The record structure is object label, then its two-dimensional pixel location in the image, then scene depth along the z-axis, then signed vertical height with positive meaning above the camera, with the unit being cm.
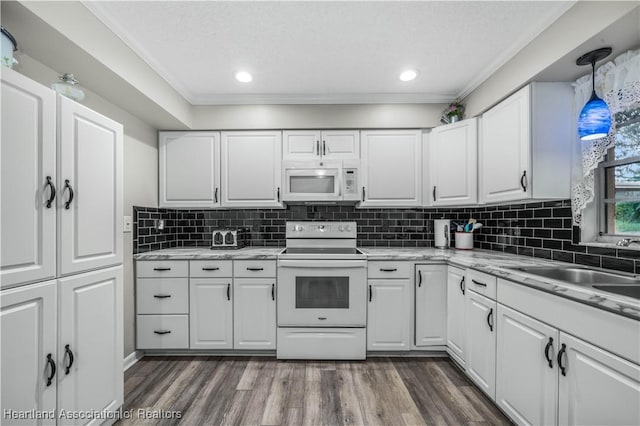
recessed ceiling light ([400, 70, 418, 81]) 221 +116
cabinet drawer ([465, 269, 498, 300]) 171 -47
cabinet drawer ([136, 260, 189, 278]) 234 -48
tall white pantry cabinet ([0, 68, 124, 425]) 104 -19
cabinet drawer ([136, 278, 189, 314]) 234 -72
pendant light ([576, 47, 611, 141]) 149 +56
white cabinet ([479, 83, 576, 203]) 183 +51
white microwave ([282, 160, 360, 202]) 262 +34
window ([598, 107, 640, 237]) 160 +20
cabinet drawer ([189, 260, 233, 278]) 235 -49
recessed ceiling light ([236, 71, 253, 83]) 222 +116
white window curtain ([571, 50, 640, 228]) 148 +64
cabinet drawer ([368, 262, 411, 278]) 233 -49
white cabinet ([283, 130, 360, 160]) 273 +71
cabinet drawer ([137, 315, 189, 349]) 234 -102
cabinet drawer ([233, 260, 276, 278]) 235 -48
